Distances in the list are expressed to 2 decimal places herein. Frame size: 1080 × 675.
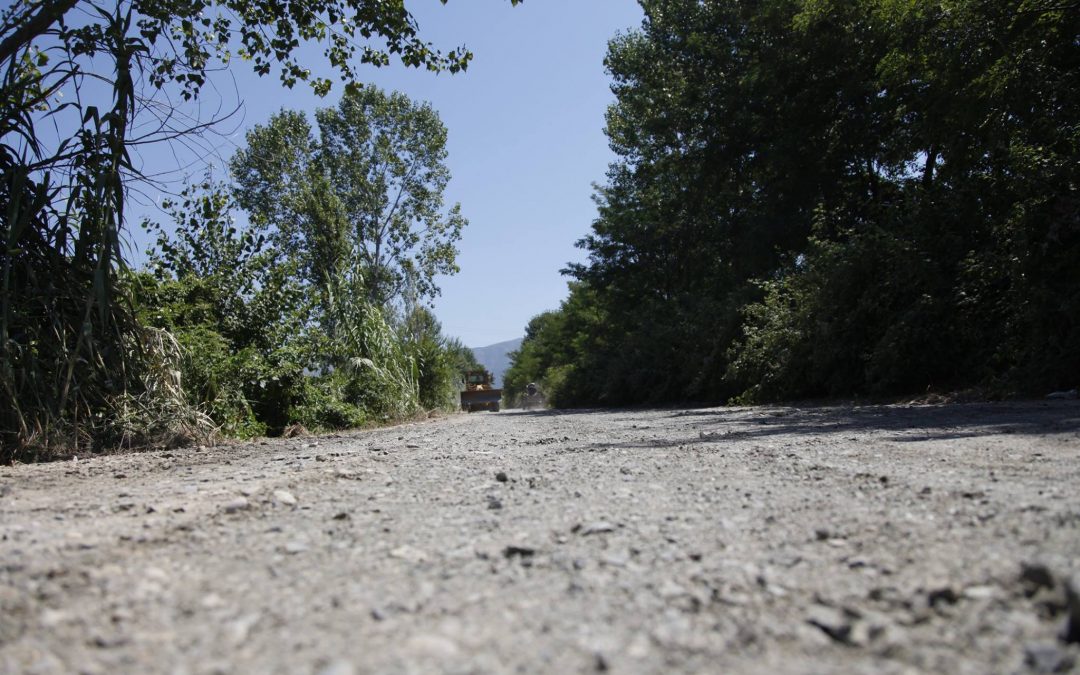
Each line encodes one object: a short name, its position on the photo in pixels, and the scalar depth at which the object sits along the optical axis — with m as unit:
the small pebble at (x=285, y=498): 3.12
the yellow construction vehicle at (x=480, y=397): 32.59
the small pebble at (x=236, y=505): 2.92
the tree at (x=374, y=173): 32.03
